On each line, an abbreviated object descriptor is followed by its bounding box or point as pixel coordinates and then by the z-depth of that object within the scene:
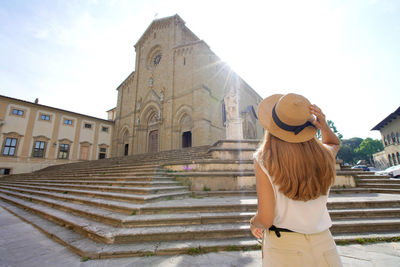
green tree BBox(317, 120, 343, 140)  42.19
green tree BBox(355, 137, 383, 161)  43.47
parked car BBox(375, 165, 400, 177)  13.22
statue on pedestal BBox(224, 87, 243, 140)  10.52
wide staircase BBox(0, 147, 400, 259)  2.88
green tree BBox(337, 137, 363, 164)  45.94
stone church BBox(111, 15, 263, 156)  17.33
